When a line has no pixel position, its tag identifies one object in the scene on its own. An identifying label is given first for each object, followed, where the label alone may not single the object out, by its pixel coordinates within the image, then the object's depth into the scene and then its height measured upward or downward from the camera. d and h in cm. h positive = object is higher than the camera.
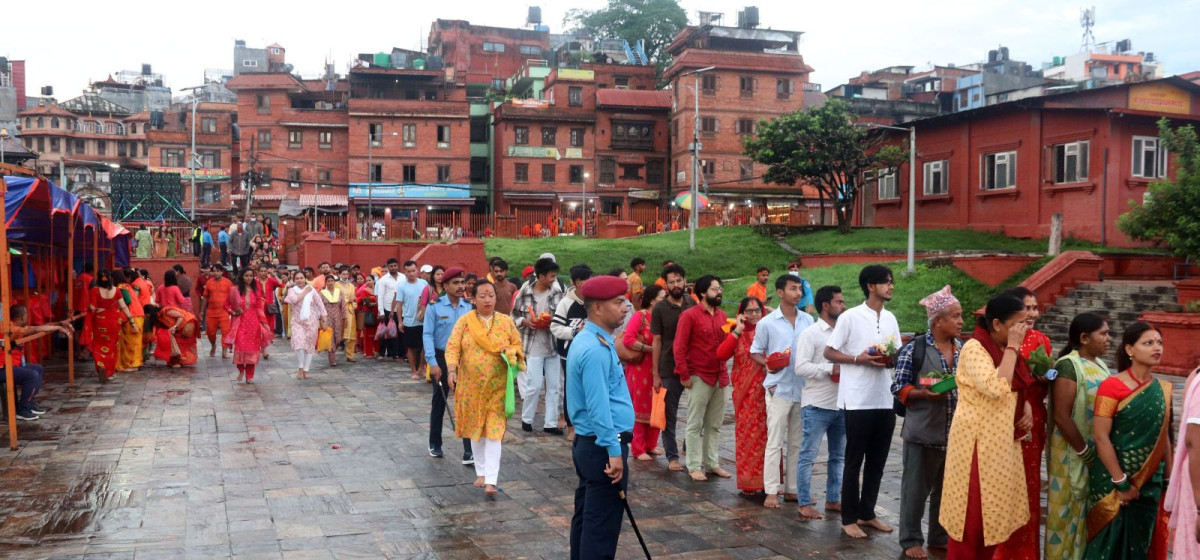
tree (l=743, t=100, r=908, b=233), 3359 +348
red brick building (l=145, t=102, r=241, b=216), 5978 +590
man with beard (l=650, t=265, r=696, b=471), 822 -96
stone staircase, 1804 -113
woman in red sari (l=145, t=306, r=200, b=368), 1537 -151
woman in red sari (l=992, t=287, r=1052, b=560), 495 -116
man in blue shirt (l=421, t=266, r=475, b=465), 869 -71
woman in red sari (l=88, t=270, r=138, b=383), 1372 -119
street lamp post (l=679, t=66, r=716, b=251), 3216 +125
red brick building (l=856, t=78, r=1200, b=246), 2555 +261
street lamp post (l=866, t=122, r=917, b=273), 2403 +33
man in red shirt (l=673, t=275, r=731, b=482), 779 -102
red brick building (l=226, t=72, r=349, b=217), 5378 +591
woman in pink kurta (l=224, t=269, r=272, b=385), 1345 -119
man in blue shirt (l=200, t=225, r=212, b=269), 2984 -8
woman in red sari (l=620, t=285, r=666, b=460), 852 -125
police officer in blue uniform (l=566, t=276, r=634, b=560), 464 -88
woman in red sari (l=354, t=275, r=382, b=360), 1691 -127
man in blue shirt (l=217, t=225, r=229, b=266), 3098 +2
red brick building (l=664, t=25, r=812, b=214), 5028 +786
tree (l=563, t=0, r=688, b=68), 6469 +1564
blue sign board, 5216 +299
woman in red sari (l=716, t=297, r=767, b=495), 723 -124
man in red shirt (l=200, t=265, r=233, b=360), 1642 -101
